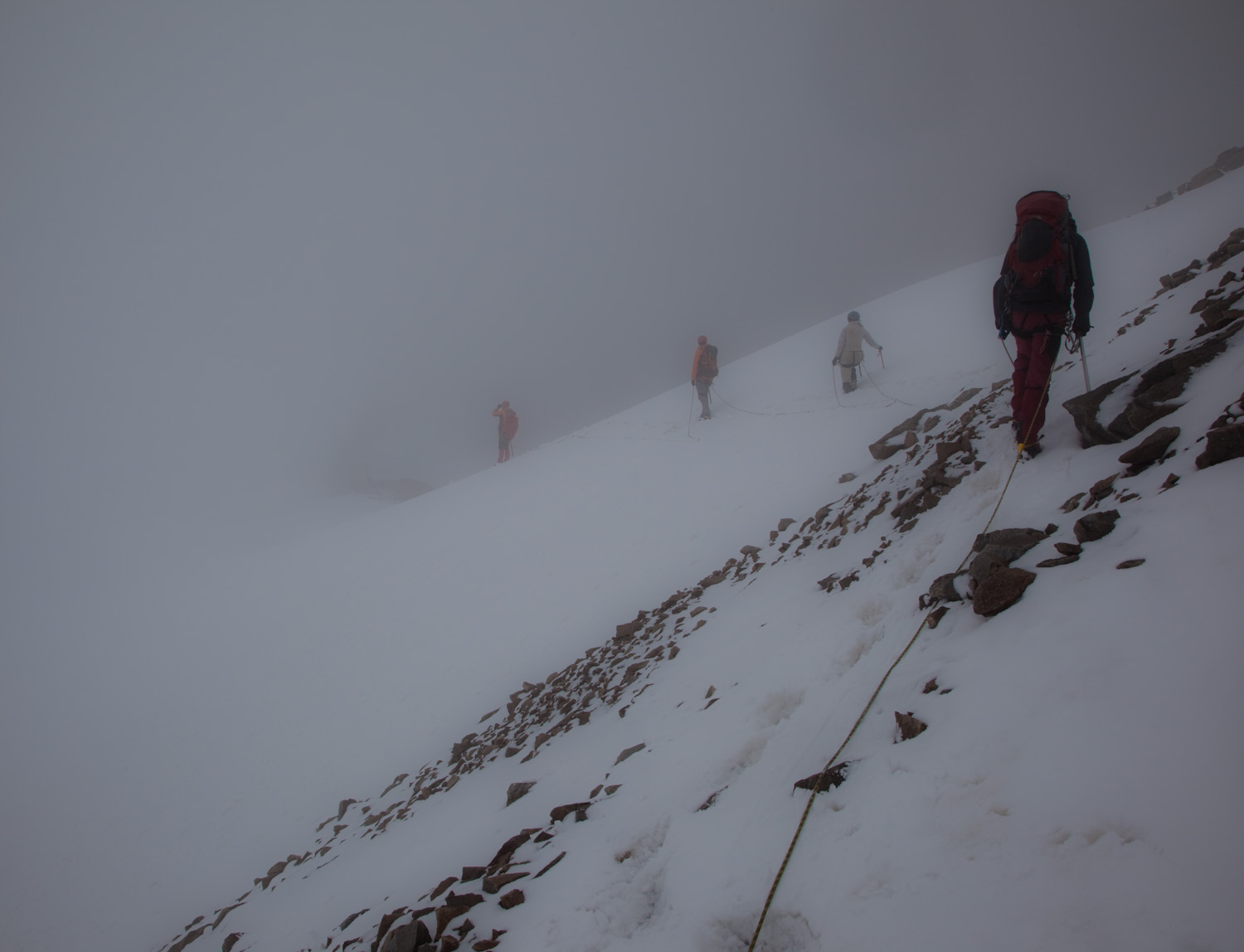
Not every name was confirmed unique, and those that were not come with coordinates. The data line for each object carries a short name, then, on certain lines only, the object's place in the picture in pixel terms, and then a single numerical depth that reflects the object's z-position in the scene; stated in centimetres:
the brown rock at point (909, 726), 267
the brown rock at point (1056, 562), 316
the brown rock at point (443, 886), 407
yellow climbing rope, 230
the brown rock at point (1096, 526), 320
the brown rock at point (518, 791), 534
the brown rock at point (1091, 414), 452
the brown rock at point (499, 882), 362
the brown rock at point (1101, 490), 362
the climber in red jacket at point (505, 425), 2291
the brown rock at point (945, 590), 369
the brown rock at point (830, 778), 279
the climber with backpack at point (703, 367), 1606
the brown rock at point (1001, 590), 314
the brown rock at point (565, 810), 424
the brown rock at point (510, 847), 412
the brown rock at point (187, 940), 648
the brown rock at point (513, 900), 340
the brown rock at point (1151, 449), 357
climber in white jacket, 1328
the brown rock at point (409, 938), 329
